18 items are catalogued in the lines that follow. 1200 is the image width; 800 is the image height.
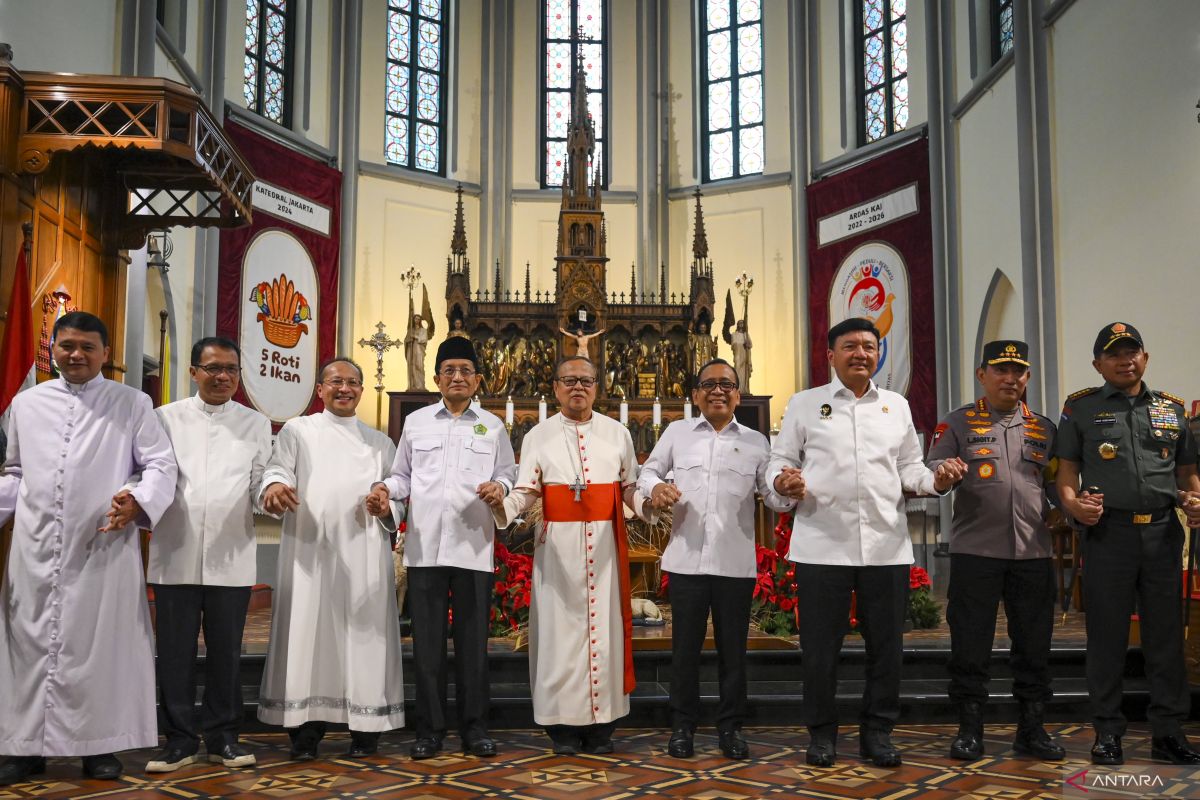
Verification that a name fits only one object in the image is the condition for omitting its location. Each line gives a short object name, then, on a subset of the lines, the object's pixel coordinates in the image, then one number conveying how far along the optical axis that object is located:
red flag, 4.84
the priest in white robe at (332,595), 4.23
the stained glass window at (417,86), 14.78
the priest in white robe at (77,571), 3.85
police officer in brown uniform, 4.18
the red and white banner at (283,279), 12.11
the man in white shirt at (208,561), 4.04
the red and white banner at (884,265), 12.31
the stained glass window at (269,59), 12.90
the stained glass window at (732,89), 14.95
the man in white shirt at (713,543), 4.29
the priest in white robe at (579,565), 4.38
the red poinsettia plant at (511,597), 6.29
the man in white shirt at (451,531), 4.29
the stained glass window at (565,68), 15.31
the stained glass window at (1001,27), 10.88
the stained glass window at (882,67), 13.19
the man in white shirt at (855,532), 4.12
